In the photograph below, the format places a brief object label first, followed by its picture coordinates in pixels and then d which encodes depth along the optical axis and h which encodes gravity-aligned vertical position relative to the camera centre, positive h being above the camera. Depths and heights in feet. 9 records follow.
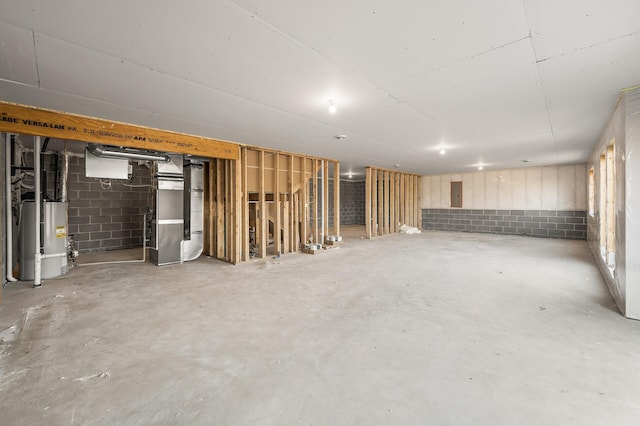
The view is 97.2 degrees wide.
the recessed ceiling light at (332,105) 10.46 +4.12
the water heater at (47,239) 13.48 -1.20
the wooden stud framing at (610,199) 13.24 +0.54
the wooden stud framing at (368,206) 28.69 +0.66
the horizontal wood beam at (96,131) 10.71 +3.76
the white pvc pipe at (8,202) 12.39 +0.60
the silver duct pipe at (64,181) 15.74 +1.94
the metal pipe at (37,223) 12.57 -0.36
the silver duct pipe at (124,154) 15.16 +3.36
